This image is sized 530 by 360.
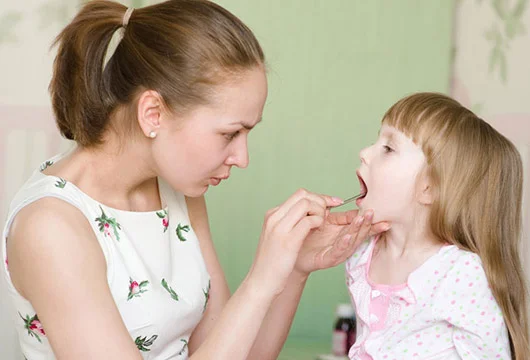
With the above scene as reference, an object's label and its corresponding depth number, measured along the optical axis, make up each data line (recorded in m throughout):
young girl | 1.49
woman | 1.38
